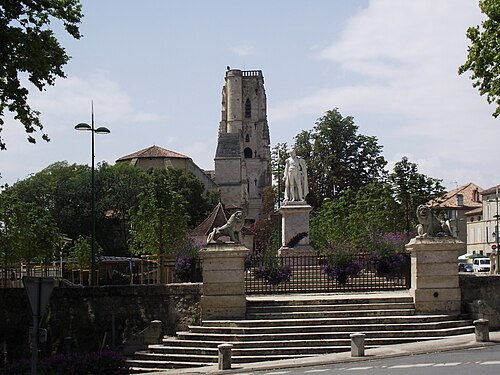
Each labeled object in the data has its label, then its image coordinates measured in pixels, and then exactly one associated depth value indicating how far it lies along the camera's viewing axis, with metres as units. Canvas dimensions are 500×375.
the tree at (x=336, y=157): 71.69
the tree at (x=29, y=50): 20.69
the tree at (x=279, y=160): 74.19
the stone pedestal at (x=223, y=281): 23.22
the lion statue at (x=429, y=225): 23.25
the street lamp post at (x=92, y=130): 28.22
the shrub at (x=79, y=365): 20.05
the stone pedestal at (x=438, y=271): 23.03
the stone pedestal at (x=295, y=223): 37.47
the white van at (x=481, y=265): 65.50
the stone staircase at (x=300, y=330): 21.03
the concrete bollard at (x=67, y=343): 24.53
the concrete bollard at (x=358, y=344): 19.47
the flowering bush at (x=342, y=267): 26.41
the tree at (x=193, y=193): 94.00
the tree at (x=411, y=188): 45.84
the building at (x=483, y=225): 87.19
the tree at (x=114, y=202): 81.06
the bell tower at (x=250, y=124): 153.62
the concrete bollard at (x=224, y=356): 19.28
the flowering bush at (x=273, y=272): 26.22
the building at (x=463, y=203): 100.44
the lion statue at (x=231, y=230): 23.64
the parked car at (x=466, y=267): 62.36
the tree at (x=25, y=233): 39.05
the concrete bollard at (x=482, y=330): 19.88
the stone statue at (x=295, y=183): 38.06
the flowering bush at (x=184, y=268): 26.41
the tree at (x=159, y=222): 37.12
